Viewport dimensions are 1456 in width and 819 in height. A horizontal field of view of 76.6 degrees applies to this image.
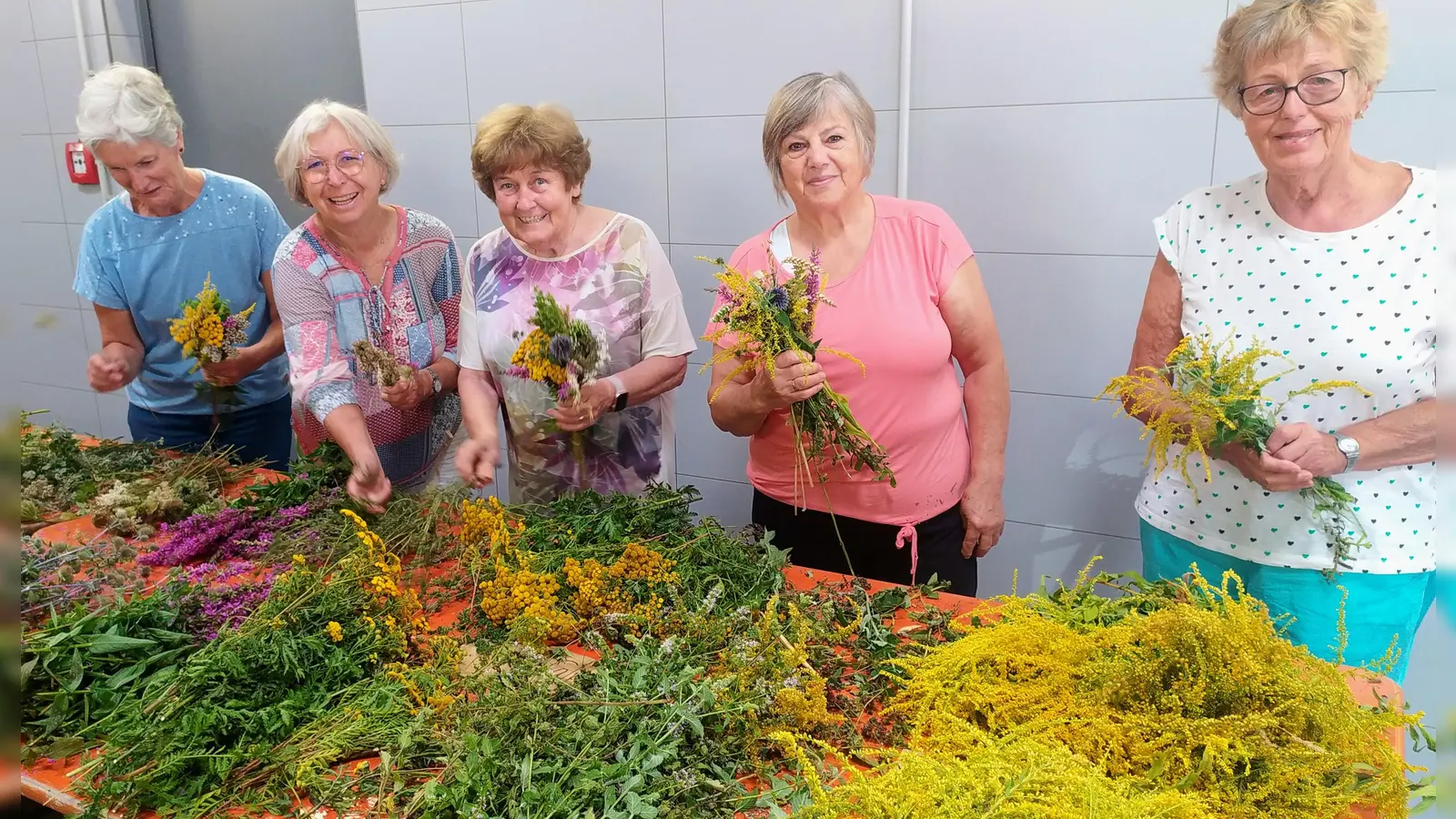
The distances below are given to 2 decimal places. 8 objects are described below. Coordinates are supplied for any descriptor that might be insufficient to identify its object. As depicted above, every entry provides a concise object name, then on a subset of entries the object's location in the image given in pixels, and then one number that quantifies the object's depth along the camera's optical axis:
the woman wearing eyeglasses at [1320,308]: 1.74
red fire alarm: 4.35
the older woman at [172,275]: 2.78
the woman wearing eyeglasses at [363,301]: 2.47
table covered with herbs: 1.18
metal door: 3.90
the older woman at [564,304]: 2.29
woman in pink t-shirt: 2.13
